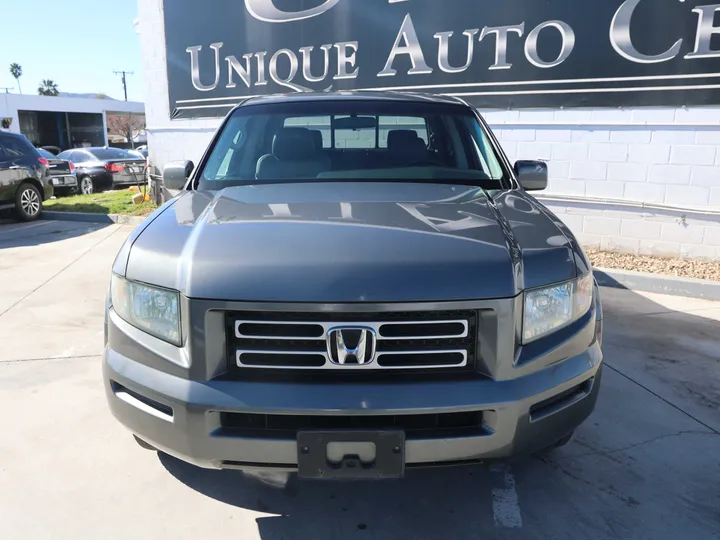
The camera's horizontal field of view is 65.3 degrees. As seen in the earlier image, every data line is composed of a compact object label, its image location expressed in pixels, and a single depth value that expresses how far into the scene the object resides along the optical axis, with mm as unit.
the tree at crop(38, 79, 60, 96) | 81625
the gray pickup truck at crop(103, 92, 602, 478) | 1829
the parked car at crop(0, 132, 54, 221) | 9727
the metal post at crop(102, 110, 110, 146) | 48456
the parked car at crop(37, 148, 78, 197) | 13586
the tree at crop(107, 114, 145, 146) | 60094
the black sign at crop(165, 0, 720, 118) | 6000
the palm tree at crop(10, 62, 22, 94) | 110312
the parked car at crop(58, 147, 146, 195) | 14883
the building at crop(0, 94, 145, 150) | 46594
